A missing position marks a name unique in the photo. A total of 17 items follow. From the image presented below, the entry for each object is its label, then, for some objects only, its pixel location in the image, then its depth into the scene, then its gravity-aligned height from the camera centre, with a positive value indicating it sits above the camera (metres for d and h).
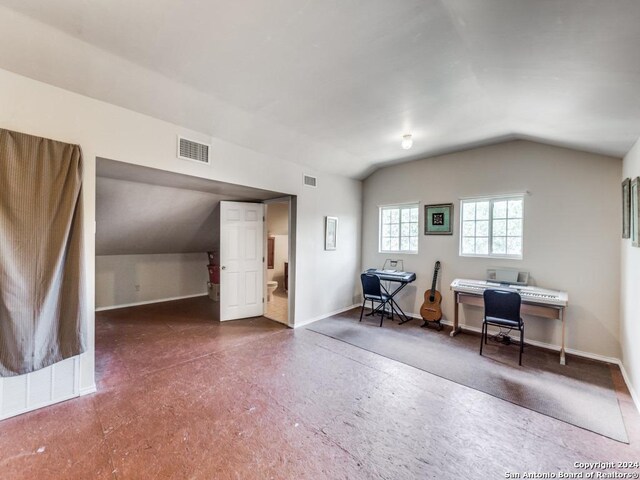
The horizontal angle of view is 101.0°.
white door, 4.31 -0.37
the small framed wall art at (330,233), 4.62 +0.11
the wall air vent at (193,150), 2.81 +0.96
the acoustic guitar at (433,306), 4.22 -1.07
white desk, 3.06 -0.71
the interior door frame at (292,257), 4.14 -0.30
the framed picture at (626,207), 2.59 +0.36
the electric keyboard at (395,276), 4.31 -0.60
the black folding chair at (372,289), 4.27 -0.81
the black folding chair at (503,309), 2.97 -0.78
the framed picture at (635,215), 2.24 +0.25
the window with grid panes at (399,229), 4.78 +0.21
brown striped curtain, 1.91 -0.14
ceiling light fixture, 3.43 +1.29
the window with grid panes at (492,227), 3.76 +0.22
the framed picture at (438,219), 4.30 +0.36
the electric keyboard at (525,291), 3.04 -0.63
